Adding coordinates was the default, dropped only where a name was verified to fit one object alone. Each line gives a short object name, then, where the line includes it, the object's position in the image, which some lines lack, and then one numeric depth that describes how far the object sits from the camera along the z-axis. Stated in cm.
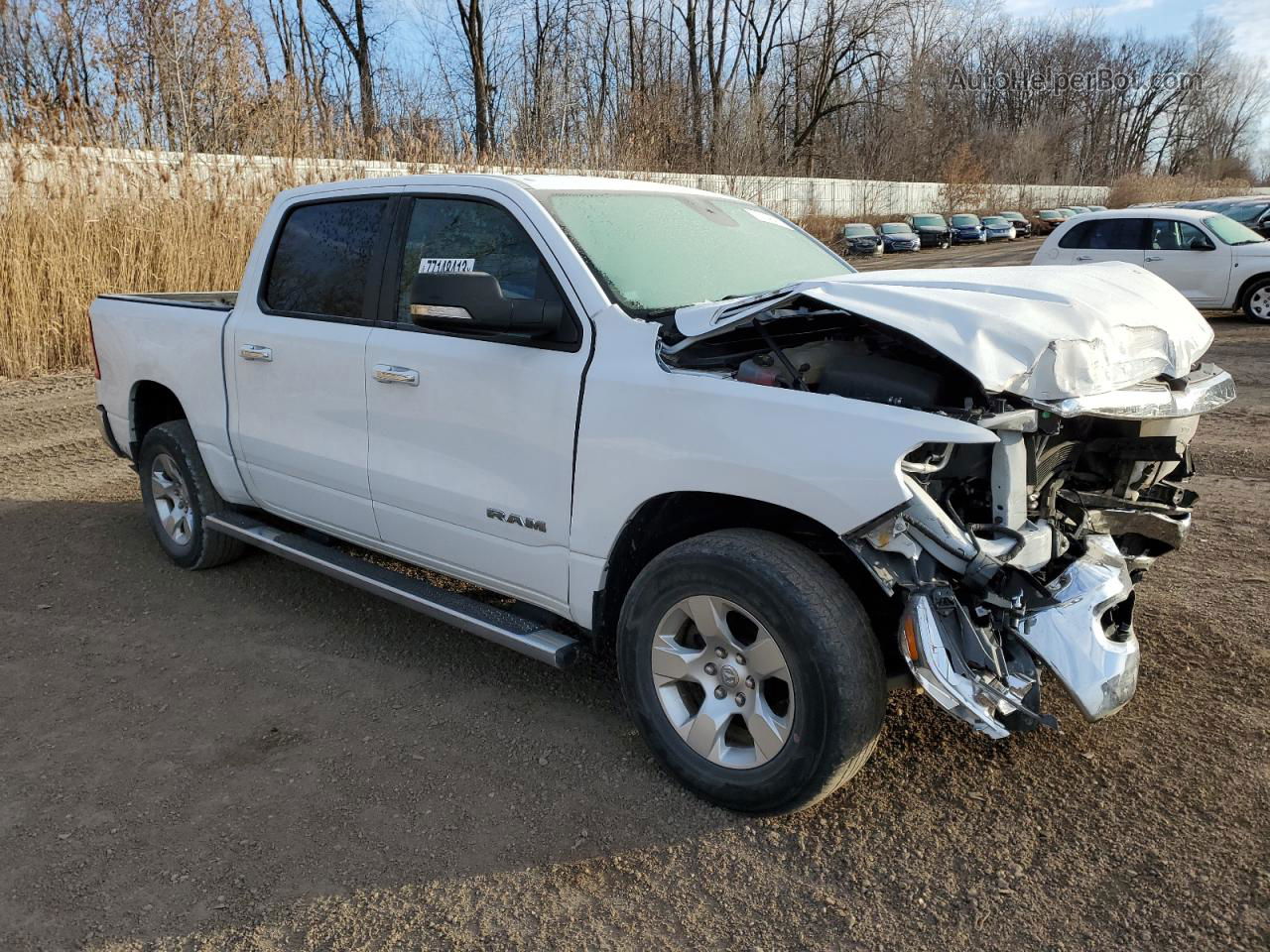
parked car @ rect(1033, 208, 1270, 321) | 1340
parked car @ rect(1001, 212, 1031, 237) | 3797
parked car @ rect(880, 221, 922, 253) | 3145
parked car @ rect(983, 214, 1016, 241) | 3647
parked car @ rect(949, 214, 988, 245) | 3525
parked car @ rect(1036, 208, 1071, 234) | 3994
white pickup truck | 270
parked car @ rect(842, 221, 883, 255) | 3056
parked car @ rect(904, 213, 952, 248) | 3416
